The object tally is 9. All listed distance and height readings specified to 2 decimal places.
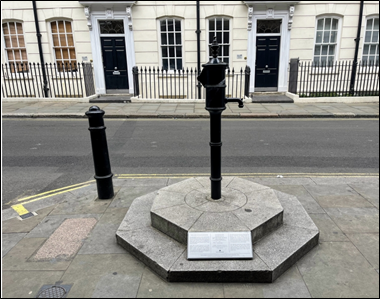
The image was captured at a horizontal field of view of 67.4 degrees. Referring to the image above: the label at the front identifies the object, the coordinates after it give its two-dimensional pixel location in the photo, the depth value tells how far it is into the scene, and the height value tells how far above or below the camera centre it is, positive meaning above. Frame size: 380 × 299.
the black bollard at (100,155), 3.69 -1.09
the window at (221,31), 13.52 +1.70
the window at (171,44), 13.63 +1.17
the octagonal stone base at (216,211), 2.79 -1.46
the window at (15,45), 13.85 +1.31
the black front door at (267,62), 13.88 +0.24
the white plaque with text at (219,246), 2.54 -1.57
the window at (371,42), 13.80 +1.06
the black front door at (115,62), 13.83 +0.39
